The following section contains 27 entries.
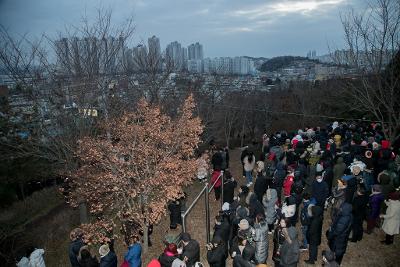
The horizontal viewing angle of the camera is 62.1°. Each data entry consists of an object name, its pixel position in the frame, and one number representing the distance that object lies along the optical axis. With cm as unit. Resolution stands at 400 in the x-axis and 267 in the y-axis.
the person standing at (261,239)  684
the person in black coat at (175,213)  959
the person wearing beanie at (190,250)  627
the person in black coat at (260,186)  938
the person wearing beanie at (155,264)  587
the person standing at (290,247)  632
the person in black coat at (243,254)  578
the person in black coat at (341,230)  671
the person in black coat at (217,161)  1206
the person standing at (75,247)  735
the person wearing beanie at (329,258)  561
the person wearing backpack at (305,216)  742
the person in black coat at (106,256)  666
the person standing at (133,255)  701
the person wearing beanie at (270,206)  810
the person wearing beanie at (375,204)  762
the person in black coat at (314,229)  701
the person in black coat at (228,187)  977
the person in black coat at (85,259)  671
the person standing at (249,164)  1191
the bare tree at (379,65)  1155
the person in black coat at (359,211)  741
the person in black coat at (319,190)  830
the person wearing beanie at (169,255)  619
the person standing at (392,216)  742
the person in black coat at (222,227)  705
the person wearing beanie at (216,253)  627
